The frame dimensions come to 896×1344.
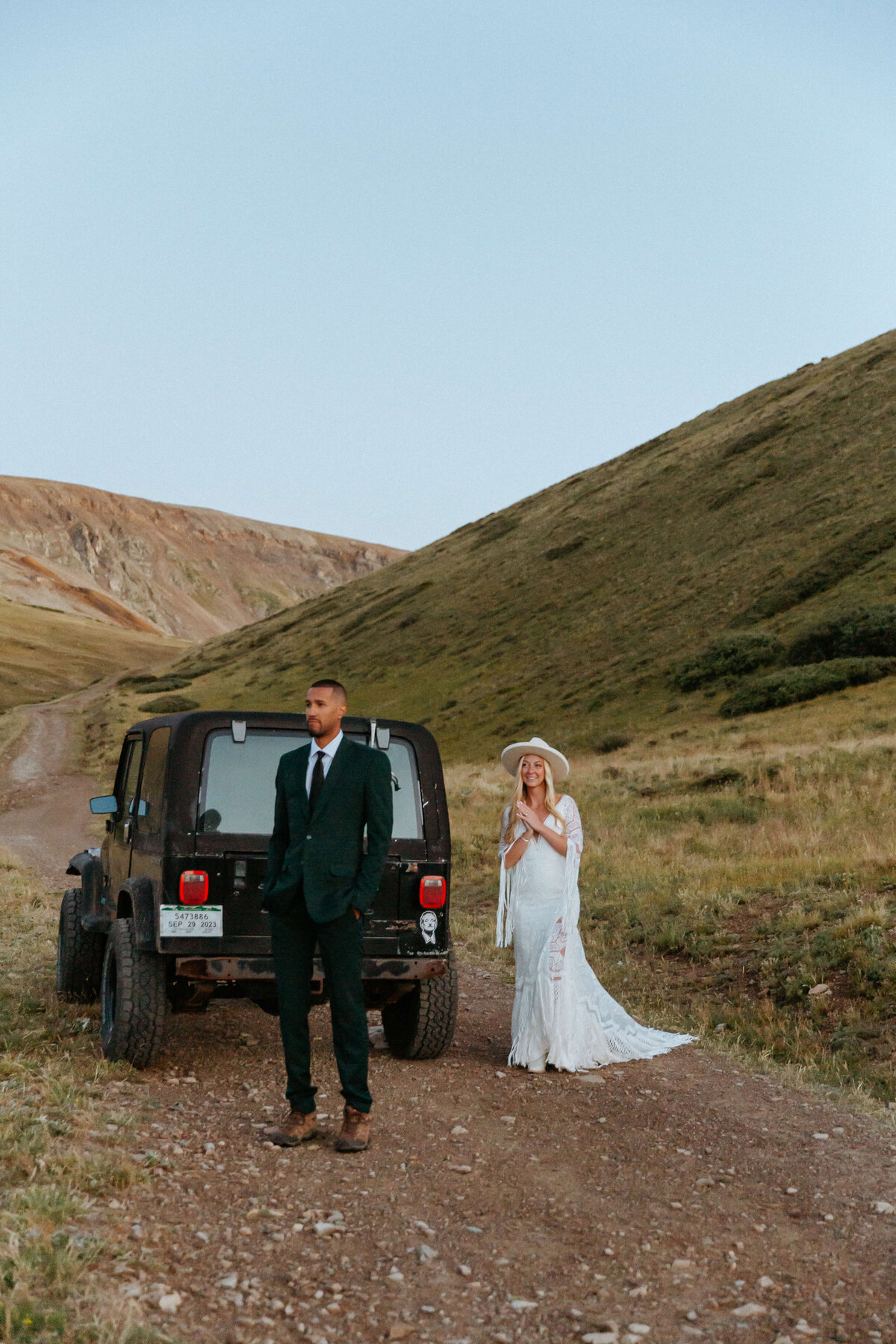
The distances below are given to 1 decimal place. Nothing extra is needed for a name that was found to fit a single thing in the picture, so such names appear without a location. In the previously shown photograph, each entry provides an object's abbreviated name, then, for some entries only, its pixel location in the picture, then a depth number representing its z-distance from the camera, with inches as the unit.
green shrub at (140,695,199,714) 2085.4
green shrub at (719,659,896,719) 1169.4
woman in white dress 263.9
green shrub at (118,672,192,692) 2495.7
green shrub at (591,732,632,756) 1214.3
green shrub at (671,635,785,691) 1347.2
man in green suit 197.5
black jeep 237.5
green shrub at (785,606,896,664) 1238.9
